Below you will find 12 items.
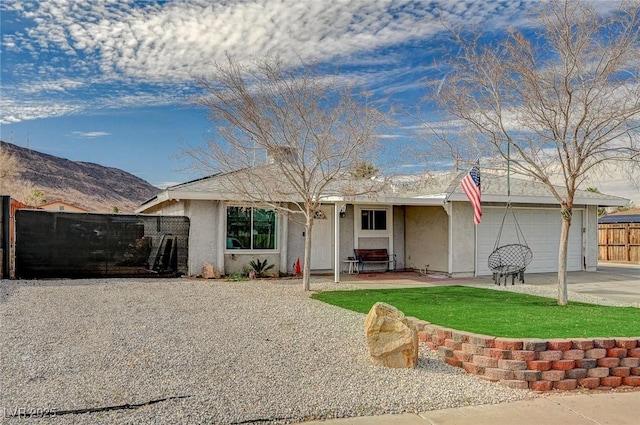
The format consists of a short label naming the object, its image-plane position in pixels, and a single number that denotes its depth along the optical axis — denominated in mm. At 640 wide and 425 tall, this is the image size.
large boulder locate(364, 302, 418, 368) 5879
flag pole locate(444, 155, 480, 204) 13728
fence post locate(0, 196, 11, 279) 12938
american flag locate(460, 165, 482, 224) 12281
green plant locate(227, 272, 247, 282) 14148
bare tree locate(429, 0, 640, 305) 9031
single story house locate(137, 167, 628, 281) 14609
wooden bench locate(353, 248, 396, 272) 16639
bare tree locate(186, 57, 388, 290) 11453
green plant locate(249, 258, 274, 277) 14914
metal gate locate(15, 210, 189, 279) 13445
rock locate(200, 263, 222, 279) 14273
